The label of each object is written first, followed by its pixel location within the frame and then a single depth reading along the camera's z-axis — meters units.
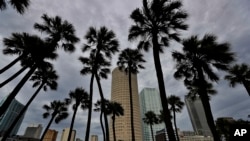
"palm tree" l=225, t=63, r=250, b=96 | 19.71
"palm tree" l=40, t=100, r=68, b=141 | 27.94
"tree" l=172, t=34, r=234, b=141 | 11.03
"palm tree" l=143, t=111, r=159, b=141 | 39.03
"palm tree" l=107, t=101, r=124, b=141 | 30.44
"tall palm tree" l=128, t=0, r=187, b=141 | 9.60
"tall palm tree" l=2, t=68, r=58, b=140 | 20.35
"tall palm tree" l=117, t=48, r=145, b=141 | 20.65
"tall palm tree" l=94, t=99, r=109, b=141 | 32.42
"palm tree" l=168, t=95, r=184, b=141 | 29.03
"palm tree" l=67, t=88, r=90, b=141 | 25.38
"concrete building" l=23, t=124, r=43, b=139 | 183.12
